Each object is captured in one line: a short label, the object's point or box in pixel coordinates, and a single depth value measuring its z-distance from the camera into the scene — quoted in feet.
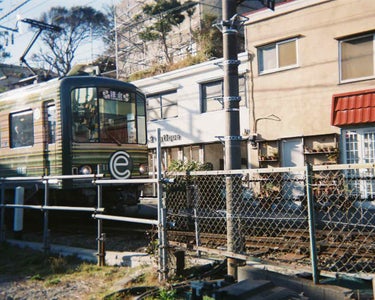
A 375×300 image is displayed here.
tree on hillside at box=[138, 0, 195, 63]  88.99
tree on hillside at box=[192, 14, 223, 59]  76.59
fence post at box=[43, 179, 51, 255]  22.64
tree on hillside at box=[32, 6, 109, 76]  117.39
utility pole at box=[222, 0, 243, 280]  14.83
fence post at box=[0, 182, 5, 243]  26.66
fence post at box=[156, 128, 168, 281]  16.00
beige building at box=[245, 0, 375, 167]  42.04
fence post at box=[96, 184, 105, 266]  19.84
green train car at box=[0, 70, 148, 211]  28.81
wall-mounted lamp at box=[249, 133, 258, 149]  49.44
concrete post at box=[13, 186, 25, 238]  26.35
